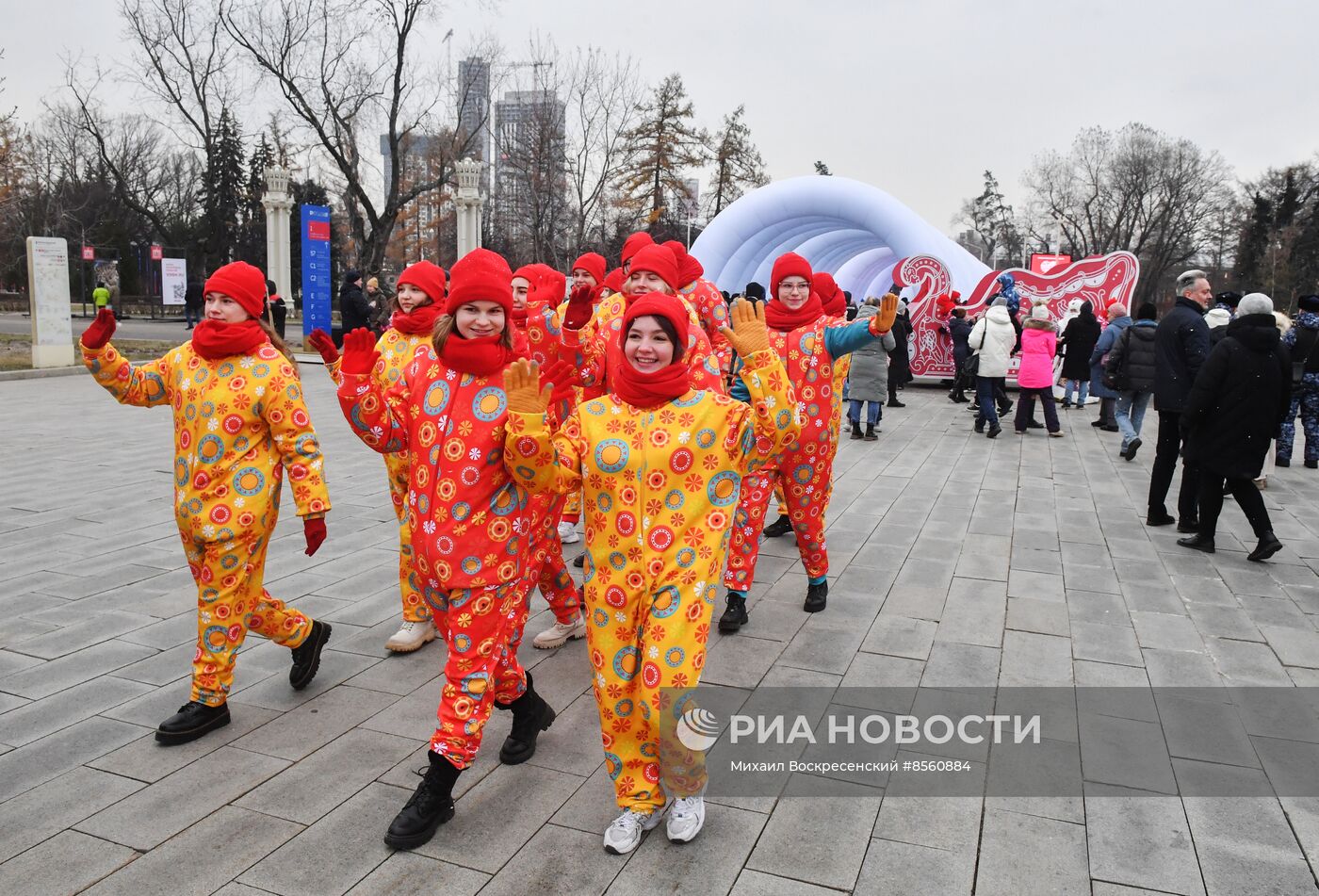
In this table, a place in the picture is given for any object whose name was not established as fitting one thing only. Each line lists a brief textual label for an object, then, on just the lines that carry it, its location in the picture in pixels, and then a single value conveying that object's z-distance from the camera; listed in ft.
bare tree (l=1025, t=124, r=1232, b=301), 137.08
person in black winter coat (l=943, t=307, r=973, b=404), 48.55
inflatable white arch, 60.75
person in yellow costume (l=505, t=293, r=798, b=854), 8.48
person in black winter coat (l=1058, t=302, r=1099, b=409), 41.75
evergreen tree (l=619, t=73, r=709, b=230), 130.82
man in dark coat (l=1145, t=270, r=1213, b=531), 22.20
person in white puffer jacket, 35.83
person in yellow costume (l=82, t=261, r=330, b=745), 10.78
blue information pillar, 69.46
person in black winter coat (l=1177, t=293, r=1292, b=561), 18.85
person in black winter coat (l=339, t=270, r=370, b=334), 37.50
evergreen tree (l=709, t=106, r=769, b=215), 138.10
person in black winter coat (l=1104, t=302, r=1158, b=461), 32.78
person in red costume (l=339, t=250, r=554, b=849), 8.95
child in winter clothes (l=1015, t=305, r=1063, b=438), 36.55
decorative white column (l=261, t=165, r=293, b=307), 109.81
